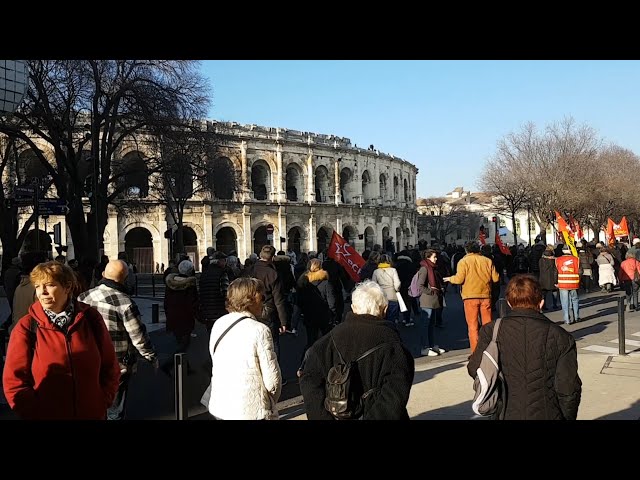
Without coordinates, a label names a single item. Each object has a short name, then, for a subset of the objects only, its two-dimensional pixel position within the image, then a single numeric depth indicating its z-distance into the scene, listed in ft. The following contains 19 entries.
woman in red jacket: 12.03
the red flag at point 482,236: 78.28
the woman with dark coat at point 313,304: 29.99
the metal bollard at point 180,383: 17.37
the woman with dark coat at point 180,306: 30.19
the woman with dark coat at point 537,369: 12.31
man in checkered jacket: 16.72
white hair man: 11.96
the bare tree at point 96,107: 62.08
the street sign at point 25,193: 44.09
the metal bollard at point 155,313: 53.16
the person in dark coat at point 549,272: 45.78
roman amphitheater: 153.38
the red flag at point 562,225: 50.20
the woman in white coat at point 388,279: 35.91
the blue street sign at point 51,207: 45.86
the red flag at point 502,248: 69.23
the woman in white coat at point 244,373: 13.44
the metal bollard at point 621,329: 30.96
